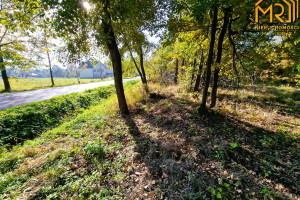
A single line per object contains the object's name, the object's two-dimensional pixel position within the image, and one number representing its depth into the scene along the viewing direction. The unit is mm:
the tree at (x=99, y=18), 2683
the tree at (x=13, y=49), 7585
